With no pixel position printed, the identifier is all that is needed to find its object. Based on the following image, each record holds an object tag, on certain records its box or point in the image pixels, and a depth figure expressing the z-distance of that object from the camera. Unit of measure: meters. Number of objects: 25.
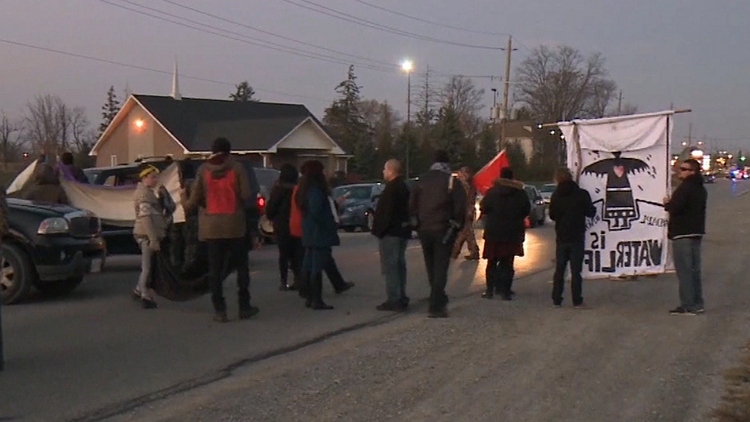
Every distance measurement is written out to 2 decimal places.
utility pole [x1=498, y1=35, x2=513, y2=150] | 50.97
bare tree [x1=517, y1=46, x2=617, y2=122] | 78.75
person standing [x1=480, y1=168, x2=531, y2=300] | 13.27
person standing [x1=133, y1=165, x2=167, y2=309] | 12.12
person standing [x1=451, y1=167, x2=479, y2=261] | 18.59
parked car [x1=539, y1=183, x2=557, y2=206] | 41.64
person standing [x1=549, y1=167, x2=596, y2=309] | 12.53
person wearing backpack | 10.96
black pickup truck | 12.53
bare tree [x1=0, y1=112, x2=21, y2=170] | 70.77
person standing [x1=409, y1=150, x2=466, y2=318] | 11.70
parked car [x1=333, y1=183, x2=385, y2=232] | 31.58
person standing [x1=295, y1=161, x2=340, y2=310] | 12.27
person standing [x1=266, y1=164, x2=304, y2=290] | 13.94
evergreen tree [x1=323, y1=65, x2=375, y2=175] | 66.62
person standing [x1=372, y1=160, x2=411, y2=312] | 12.20
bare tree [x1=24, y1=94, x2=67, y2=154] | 79.31
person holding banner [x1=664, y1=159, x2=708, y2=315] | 11.67
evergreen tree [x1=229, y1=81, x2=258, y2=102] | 108.89
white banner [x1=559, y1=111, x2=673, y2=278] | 13.79
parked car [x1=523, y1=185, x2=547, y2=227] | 33.78
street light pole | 61.69
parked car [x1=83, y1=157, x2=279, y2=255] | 16.05
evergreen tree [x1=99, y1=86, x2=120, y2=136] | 102.75
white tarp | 15.84
